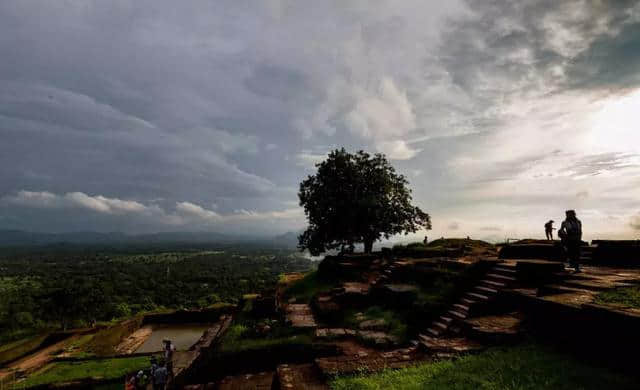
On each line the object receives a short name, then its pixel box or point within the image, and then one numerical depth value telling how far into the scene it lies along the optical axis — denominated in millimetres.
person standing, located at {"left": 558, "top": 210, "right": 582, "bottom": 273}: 10438
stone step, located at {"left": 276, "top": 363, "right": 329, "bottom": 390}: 6171
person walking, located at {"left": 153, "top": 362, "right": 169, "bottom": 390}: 13516
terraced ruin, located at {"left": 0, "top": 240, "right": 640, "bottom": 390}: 6258
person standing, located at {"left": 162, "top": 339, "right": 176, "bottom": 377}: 14751
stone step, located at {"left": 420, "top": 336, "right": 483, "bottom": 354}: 7169
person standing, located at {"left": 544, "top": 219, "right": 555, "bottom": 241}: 19828
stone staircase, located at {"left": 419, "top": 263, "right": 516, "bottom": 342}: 10055
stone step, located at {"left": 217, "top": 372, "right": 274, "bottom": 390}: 9477
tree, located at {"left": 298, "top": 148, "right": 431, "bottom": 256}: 27531
